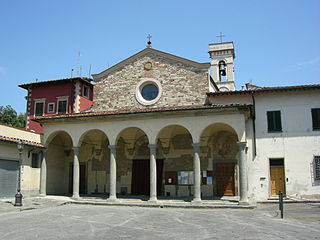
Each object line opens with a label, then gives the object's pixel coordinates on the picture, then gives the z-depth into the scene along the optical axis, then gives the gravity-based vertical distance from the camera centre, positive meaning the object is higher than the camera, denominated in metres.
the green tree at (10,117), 47.03 +7.58
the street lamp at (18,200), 17.02 -1.44
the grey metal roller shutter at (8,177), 18.81 -0.34
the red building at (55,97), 25.94 +5.70
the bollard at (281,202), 13.15 -1.19
